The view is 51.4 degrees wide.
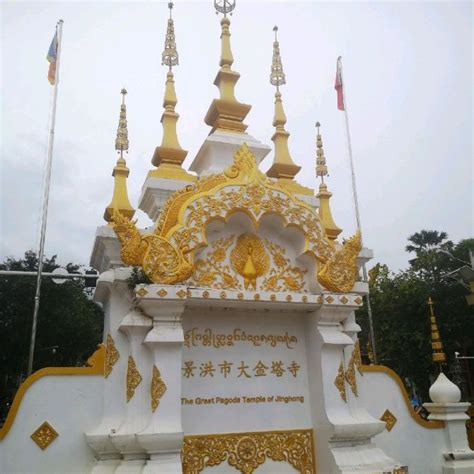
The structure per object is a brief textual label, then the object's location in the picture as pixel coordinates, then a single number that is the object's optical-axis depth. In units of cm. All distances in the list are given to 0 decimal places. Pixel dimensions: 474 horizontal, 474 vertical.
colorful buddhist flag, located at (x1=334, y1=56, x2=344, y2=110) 1551
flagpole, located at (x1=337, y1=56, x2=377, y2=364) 1512
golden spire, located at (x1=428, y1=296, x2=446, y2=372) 894
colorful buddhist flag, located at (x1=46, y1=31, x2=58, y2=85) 1414
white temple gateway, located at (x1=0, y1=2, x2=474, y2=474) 649
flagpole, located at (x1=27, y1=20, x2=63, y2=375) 1362
